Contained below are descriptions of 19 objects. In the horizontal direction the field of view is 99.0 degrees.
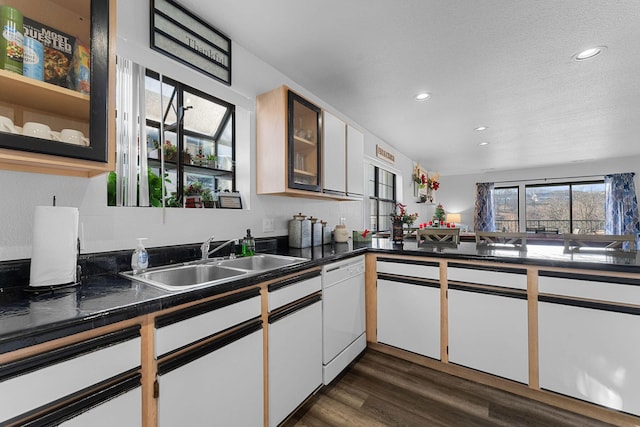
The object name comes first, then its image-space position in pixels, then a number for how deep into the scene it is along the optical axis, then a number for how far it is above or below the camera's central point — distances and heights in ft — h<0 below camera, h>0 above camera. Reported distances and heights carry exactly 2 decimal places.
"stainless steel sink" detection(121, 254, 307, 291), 4.50 -0.99
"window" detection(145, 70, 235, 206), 6.97 +2.35
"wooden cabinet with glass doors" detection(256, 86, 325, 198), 6.74 +1.87
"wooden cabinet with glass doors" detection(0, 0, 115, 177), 3.16 +1.51
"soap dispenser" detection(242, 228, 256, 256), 6.25 -0.66
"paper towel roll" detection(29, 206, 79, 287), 3.32 -0.37
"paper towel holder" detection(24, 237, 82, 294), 3.24 -0.85
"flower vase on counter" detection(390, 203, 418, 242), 8.94 -0.40
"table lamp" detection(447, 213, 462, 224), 27.76 -0.24
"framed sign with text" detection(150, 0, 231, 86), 5.24 +3.71
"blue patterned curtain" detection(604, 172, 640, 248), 20.53 +0.82
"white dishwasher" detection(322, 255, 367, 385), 6.07 -2.43
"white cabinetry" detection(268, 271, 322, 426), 4.62 -2.38
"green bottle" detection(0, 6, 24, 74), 3.01 +1.98
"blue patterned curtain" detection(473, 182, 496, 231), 26.43 +0.73
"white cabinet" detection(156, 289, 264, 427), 3.17 -1.99
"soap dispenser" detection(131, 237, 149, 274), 4.28 -0.66
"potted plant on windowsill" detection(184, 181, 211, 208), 8.11 +0.83
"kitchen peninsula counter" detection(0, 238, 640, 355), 2.29 -0.91
